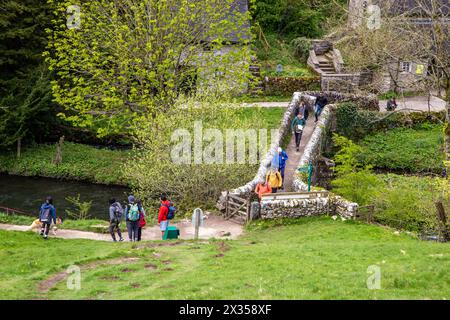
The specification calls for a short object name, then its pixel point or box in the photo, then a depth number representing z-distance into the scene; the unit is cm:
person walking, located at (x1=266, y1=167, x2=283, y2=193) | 2956
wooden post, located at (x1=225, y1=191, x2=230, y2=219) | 2956
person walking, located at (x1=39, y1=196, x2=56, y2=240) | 2483
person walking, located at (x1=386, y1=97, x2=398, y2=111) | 4654
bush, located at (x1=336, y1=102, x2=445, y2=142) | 4375
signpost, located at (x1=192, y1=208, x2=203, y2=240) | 2395
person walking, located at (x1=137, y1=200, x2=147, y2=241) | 2530
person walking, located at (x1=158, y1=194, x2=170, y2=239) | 2581
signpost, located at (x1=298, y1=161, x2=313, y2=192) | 2948
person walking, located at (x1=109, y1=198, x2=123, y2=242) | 2553
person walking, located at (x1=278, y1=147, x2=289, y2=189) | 3141
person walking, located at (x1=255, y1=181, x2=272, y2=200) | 2916
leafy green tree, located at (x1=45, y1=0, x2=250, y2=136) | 3828
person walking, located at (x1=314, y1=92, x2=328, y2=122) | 4203
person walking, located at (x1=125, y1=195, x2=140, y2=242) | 2492
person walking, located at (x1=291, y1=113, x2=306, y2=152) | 3622
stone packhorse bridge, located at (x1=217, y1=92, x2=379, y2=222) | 2831
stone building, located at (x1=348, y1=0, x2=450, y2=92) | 4647
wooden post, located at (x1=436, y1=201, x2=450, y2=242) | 2556
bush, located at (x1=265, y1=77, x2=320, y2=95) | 5069
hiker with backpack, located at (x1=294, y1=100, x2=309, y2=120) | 3991
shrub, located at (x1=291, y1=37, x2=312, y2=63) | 5616
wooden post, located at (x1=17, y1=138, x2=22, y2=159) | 4469
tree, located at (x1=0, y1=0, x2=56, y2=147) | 4275
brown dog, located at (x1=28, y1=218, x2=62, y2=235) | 2624
